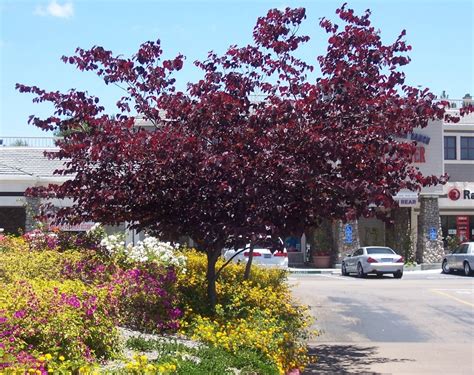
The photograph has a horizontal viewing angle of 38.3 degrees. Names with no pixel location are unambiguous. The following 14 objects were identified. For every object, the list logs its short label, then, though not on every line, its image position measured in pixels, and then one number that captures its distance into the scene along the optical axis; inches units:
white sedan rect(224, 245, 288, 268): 1022.5
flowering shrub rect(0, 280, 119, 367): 235.9
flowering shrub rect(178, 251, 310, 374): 317.1
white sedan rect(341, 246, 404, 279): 1112.2
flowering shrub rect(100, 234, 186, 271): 430.0
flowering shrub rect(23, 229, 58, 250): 465.4
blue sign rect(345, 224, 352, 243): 1363.2
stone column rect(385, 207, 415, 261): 1390.3
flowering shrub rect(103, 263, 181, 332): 349.4
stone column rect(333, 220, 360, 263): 1363.2
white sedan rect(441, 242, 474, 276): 1156.5
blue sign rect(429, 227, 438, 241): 1363.2
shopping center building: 1136.8
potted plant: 1390.3
